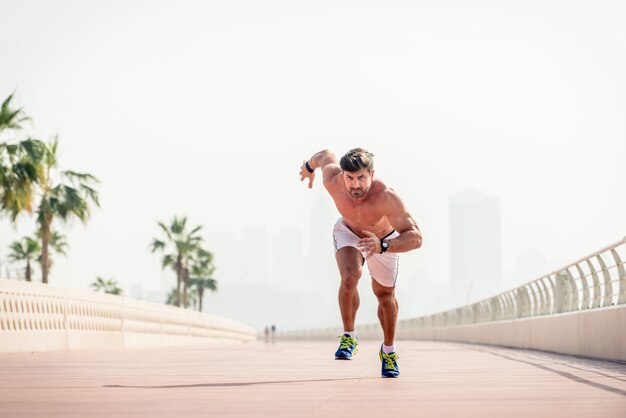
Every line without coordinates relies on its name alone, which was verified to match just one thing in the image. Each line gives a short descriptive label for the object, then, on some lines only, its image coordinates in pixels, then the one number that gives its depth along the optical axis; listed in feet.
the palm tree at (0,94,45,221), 108.47
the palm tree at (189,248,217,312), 309.69
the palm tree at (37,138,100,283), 146.82
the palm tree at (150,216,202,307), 294.78
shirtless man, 34.32
